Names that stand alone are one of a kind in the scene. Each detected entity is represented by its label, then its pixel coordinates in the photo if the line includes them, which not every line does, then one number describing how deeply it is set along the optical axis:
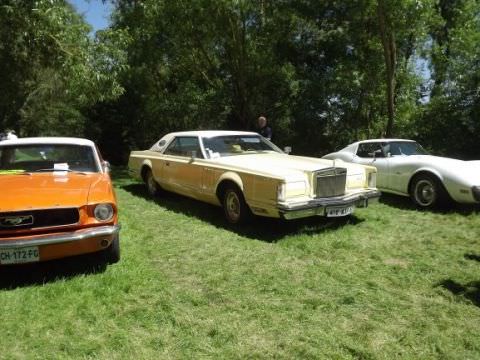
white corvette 7.27
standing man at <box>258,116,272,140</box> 11.25
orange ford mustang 4.10
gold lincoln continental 5.90
